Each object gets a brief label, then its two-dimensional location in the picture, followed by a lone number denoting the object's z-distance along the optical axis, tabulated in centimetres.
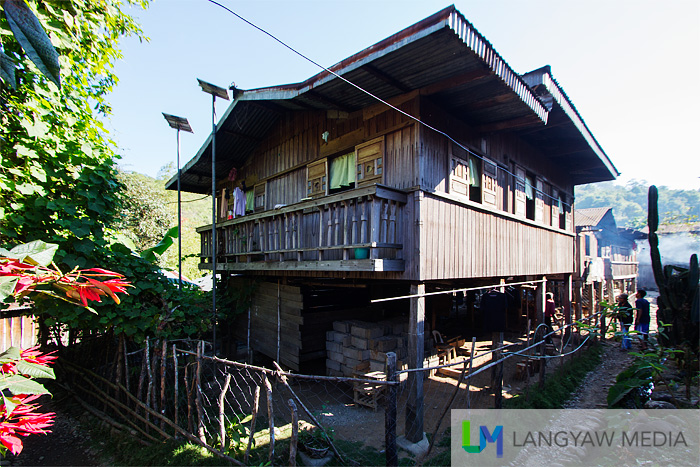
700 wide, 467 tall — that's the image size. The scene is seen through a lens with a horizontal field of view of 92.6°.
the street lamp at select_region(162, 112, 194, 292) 919
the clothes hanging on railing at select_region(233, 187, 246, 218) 1241
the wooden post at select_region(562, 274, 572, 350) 1230
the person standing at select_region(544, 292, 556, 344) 1091
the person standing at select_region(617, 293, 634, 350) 1049
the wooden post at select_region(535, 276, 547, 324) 1030
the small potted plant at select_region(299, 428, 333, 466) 477
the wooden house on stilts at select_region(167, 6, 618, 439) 572
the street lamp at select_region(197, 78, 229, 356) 796
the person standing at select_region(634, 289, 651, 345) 1160
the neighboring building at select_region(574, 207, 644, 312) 1673
